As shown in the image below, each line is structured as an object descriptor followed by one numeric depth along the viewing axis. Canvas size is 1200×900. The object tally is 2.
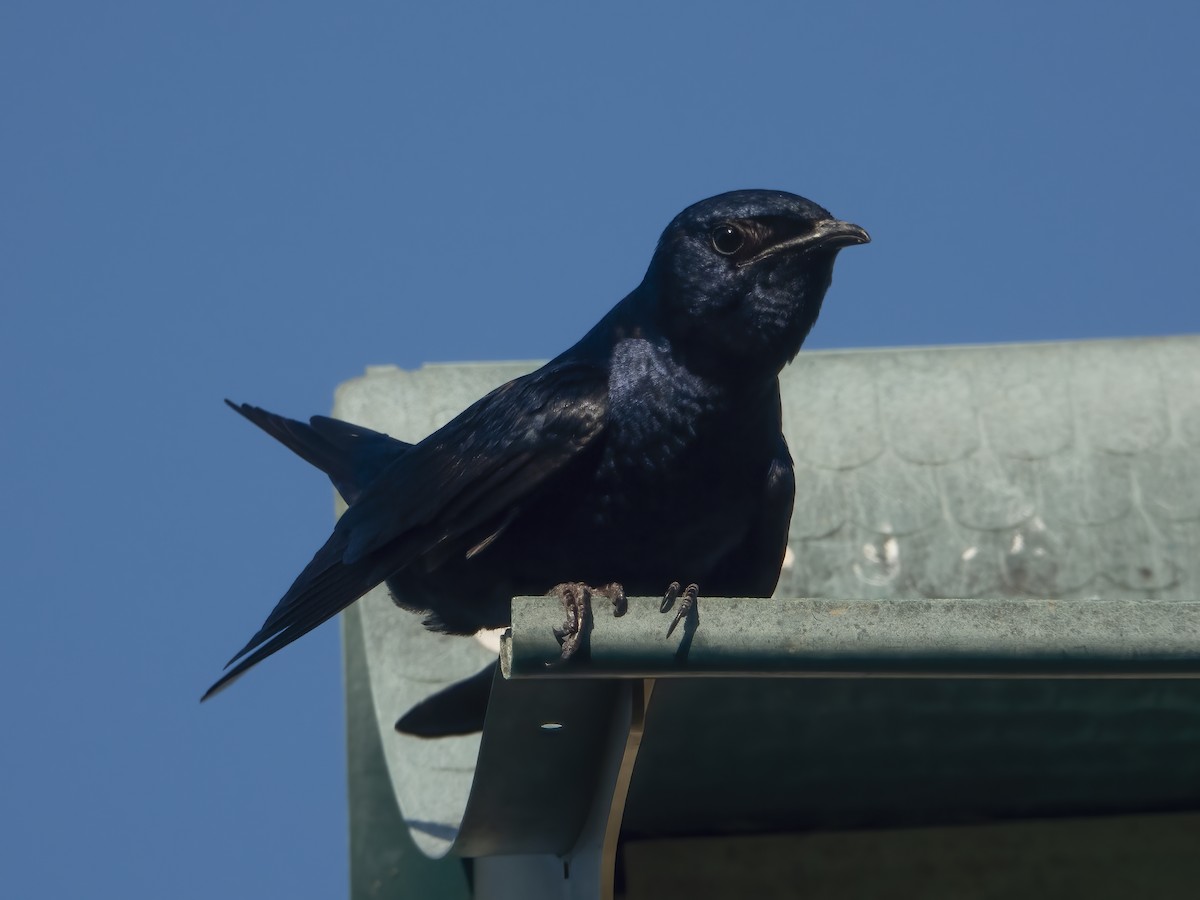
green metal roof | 5.37
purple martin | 7.94
